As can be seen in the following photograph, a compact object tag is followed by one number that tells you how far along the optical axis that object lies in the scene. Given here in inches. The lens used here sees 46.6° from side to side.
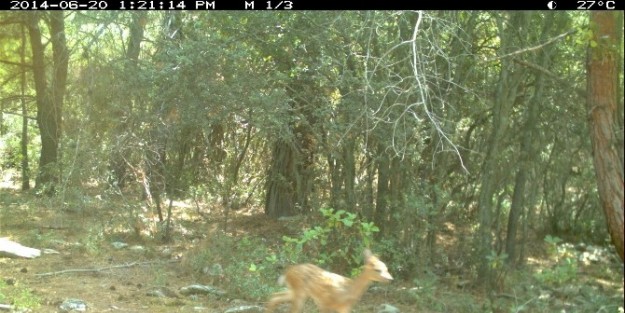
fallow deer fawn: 250.1
